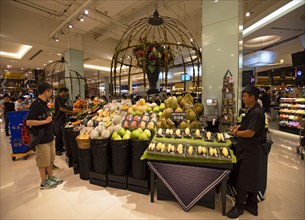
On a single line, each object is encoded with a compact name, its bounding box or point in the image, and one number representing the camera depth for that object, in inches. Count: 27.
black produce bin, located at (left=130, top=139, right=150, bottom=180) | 101.3
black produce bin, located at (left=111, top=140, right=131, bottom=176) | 104.5
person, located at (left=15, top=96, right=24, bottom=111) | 305.0
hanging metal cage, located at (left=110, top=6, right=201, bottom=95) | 112.0
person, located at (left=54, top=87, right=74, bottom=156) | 176.7
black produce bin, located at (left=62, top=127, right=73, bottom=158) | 143.4
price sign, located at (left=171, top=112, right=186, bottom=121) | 105.2
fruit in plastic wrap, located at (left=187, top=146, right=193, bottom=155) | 83.8
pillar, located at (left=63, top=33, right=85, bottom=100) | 339.9
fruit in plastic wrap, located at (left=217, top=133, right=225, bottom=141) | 88.2
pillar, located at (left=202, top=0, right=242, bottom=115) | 154.4
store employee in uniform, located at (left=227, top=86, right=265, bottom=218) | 78.2
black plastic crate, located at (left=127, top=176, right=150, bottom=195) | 102.3
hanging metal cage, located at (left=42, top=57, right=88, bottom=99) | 313.6
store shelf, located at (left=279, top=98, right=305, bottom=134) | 274.1
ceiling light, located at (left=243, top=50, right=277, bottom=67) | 417.4
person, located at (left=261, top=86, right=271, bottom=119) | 315.6
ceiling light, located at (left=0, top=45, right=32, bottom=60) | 353.3
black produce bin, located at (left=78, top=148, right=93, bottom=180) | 117.8
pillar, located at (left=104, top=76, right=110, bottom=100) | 687.1
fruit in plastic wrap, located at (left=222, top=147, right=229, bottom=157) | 80.2
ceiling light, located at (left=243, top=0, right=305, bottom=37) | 215.4
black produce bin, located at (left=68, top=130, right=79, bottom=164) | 131.5
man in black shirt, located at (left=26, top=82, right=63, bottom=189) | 105.3
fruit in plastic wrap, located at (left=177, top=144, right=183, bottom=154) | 85.4
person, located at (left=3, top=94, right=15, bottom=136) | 297.3
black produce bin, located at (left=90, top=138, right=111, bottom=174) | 108.3
